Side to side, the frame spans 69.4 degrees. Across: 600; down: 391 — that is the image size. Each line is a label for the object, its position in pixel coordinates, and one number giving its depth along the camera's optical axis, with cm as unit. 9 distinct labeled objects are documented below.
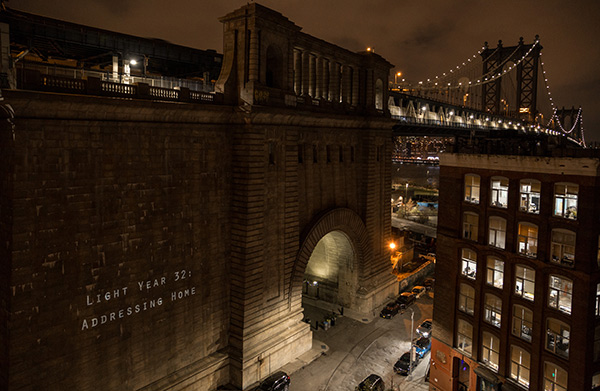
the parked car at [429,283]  4944
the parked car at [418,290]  4687
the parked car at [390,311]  4047
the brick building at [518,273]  2192
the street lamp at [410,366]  3054
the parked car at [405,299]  4309
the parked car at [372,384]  2773
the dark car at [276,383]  2659
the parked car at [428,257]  5666
